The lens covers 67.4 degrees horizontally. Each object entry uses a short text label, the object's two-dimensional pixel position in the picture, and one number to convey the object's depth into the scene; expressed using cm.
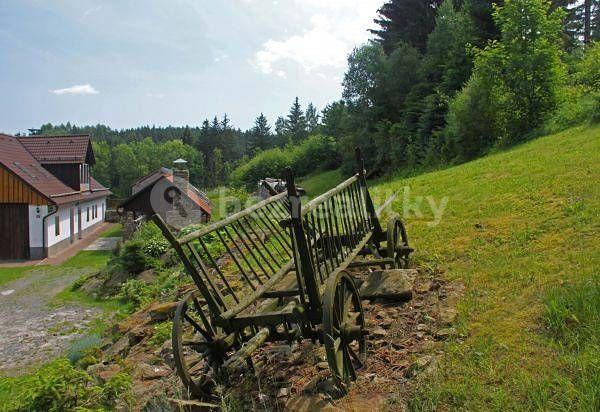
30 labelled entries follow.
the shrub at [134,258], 1448
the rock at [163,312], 762
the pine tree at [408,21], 3509
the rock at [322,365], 457
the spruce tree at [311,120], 9024
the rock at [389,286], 577
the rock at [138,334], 719
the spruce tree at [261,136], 8556
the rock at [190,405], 378
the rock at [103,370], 566
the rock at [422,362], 413
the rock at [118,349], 702
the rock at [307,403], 385
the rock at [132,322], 843
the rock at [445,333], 462
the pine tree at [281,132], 8750
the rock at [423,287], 601
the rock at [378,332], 497
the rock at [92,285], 1574
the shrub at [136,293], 1130
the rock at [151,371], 538
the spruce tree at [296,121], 8956
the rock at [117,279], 1469
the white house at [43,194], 2369
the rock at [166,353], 576
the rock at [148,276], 1306
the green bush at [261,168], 4994
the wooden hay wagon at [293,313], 382
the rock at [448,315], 492
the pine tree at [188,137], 11513
